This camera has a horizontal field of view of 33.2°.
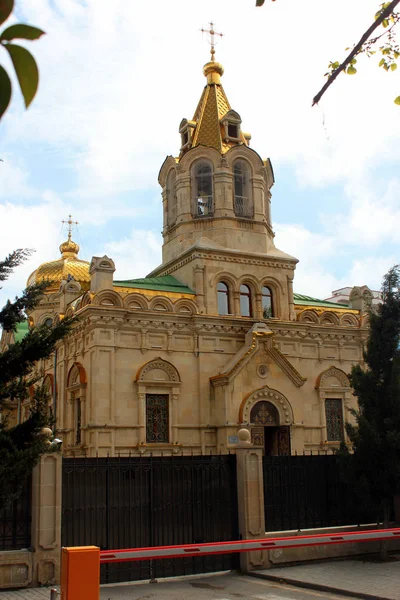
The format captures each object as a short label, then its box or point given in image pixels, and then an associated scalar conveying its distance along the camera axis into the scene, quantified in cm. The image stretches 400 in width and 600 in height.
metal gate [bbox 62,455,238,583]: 1215
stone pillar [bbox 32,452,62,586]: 1135
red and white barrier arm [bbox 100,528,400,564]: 977
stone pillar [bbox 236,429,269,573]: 1295
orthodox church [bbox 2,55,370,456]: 2511
